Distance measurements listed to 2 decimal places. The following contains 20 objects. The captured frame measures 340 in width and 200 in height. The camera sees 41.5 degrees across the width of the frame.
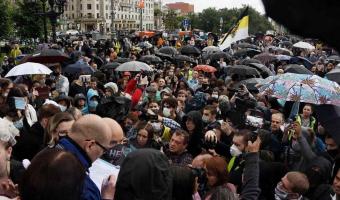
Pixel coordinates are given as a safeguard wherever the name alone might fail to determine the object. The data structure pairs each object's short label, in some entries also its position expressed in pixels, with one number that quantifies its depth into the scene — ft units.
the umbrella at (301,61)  51.91
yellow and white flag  46.85
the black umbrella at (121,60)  50.03
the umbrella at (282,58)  55.82
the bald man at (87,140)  9.44
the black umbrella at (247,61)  44.73
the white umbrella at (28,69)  30.02
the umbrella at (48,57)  38.68
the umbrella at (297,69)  30.53
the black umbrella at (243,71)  37.90
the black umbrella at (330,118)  11.92
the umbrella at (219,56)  56.03
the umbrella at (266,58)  54.34
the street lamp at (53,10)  44.23
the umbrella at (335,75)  20.64
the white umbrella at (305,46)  70.30
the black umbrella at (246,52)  66.06
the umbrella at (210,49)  68.59
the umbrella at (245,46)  77.62
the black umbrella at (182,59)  55.57
